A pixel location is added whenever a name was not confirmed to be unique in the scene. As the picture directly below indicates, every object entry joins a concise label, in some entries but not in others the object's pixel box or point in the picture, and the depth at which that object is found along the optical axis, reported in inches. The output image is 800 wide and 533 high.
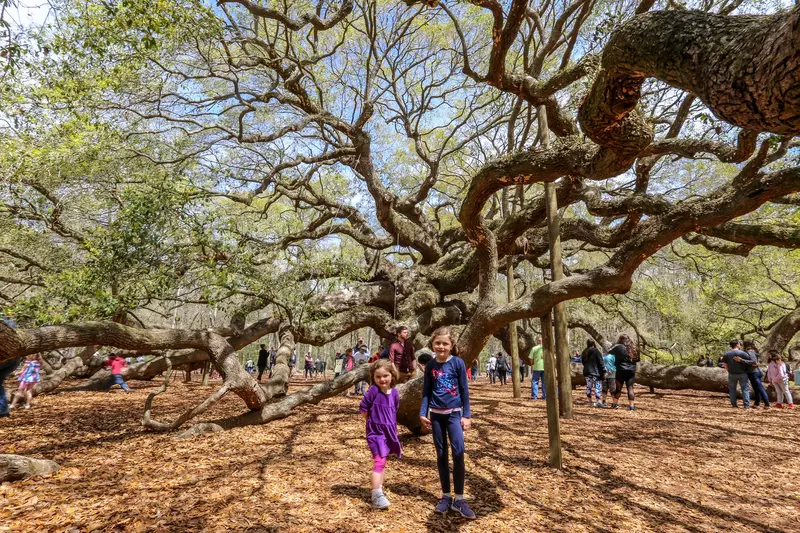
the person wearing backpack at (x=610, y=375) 364.5
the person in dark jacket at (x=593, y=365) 376.2
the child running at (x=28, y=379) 331.0
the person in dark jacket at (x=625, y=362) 349.7
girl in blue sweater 135.7
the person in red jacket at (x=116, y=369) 467.5
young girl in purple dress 148.0
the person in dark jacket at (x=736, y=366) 365.4
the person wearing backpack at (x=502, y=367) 690.8
